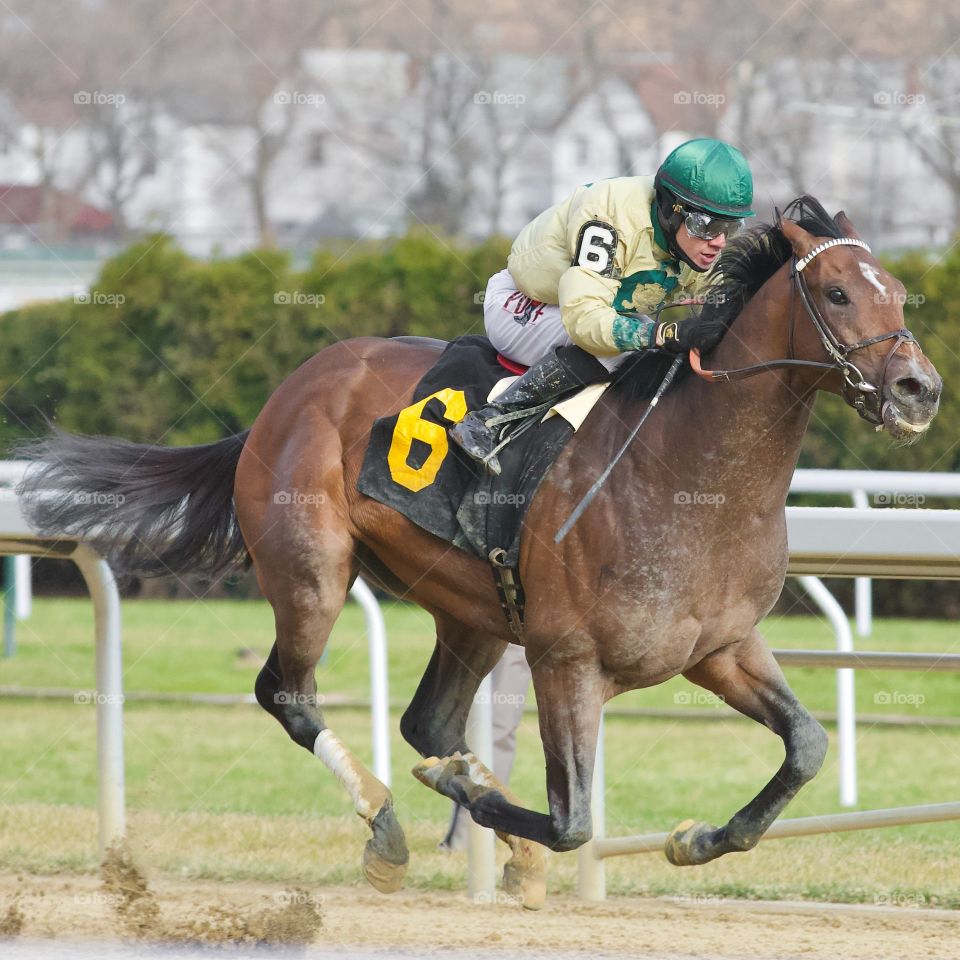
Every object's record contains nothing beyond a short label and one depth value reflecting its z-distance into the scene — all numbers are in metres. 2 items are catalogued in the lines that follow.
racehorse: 6.87
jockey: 7.28
